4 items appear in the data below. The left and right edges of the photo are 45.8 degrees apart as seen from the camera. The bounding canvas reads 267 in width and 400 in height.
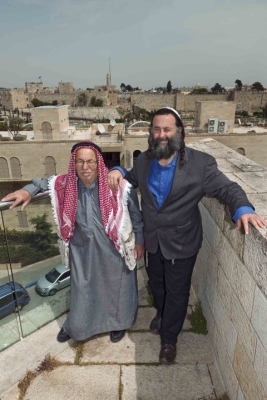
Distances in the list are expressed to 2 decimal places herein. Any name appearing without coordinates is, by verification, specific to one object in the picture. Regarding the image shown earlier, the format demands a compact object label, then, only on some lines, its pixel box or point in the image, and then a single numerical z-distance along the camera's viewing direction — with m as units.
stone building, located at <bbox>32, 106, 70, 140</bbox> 20.41
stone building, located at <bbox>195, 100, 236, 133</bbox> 22.17
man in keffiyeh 1.80
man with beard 1.66
